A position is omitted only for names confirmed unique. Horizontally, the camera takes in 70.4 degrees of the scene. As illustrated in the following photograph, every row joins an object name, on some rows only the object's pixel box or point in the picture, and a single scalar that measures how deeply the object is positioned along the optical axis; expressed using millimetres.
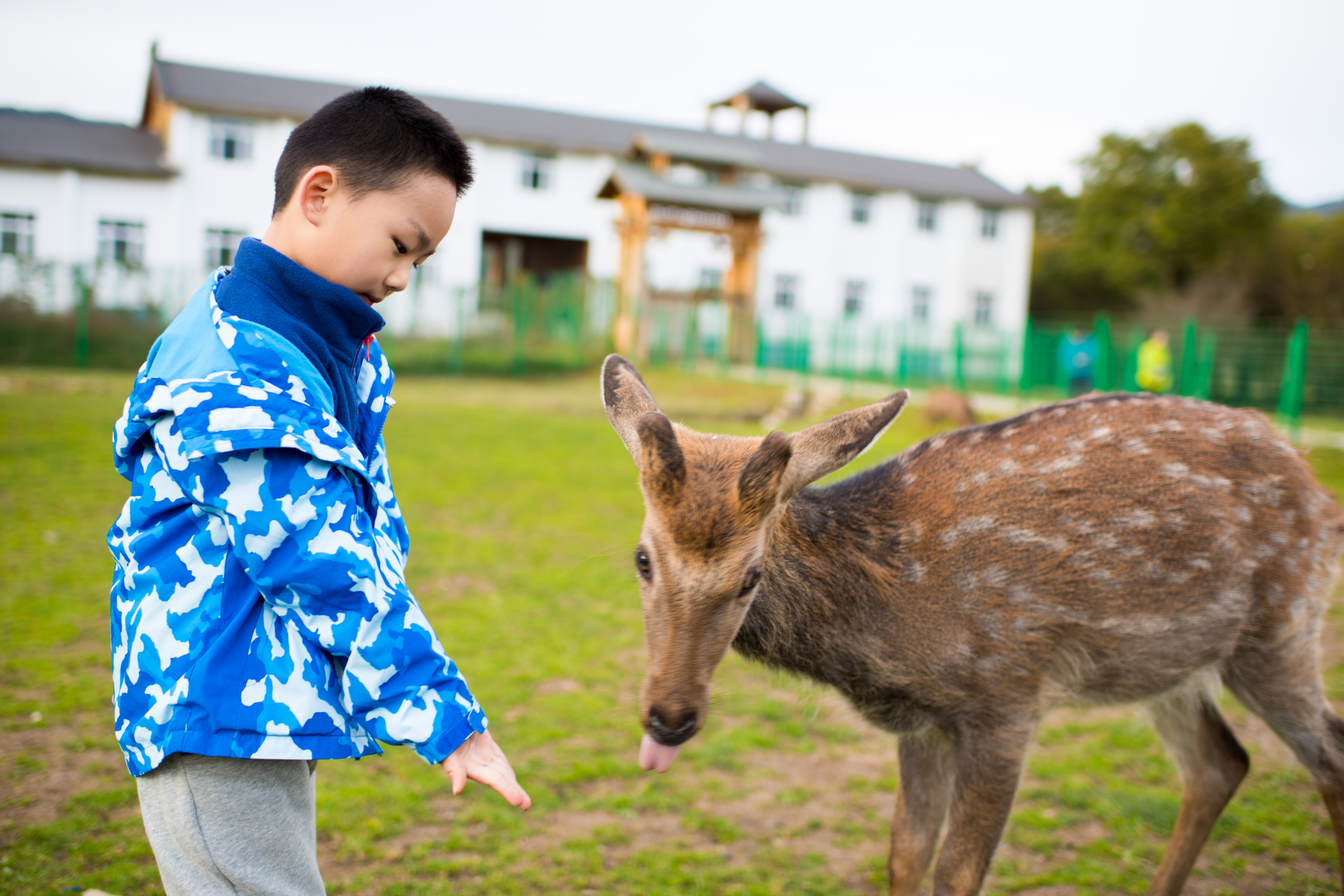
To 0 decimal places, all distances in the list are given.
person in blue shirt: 21047
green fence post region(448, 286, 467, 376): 24812
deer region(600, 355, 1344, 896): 2881
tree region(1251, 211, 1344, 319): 37719
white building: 31188
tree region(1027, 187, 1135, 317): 48375
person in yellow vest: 18391
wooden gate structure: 25516
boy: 1927
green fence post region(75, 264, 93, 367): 22141
